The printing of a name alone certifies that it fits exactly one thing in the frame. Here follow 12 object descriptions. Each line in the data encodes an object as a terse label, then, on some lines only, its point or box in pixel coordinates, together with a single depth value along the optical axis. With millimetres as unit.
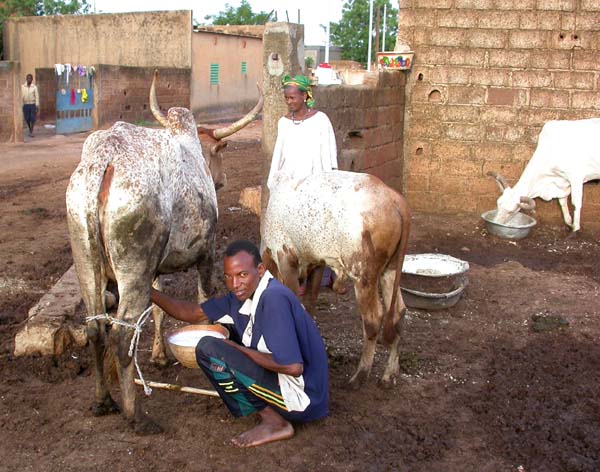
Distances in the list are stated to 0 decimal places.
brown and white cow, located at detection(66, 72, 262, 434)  3566
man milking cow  3488
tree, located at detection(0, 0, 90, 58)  29234
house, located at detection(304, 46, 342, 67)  35844
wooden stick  4148
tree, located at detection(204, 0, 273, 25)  43844
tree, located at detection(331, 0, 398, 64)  40625
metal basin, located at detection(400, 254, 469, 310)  5977
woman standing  5355
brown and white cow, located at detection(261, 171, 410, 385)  4266
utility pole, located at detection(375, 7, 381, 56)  20483
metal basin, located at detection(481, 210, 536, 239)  8672
